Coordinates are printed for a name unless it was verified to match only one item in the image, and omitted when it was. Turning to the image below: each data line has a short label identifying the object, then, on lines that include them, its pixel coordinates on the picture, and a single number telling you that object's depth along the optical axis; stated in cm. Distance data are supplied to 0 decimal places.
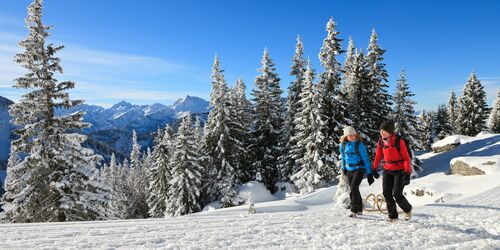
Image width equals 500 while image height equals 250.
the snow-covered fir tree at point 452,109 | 6471
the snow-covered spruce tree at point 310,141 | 3105
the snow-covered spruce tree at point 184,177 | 3306
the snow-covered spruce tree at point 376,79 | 3544
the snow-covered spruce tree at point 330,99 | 3159
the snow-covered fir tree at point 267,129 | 3762
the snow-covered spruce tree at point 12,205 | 1683
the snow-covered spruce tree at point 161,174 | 3953
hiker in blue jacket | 828
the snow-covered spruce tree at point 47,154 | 1703
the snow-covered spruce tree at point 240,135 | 3547
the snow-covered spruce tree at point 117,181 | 5849
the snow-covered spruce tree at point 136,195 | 5903
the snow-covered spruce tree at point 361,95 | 3447
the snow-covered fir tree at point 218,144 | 3434
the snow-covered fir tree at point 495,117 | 5684
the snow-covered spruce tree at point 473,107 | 5016
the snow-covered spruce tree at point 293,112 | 3456
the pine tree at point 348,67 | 3497
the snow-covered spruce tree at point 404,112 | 3522
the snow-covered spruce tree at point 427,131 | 6564
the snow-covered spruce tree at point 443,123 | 6141
